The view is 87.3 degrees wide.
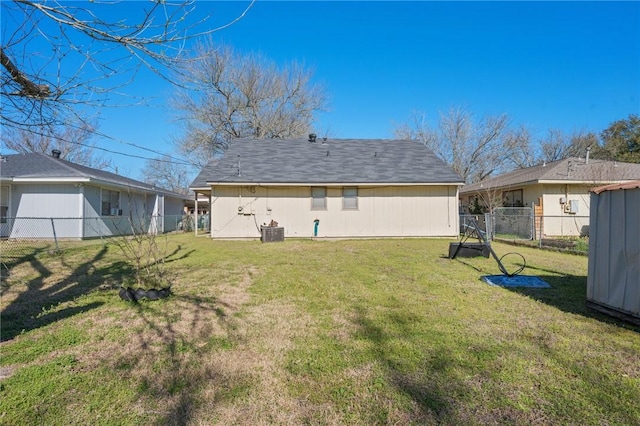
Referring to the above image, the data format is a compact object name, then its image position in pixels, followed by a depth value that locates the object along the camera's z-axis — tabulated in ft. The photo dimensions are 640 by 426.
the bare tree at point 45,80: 8.57
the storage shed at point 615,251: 12.58
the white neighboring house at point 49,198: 43.29
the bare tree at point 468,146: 96.53
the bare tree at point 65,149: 73.87
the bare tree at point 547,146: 98.17
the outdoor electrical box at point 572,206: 50.06
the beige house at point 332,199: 45.34
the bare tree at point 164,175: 140.36
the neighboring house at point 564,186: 49.03
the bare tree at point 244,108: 78.74
